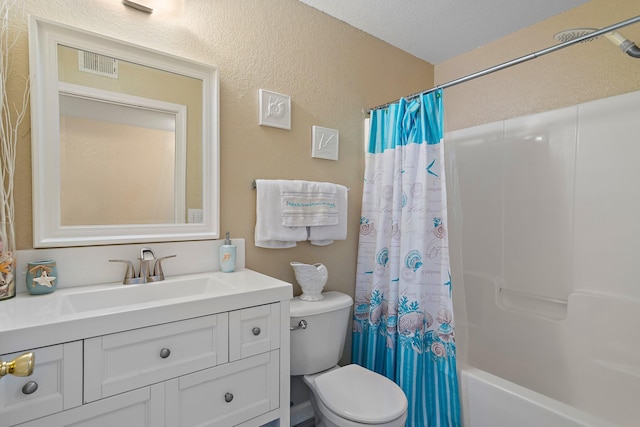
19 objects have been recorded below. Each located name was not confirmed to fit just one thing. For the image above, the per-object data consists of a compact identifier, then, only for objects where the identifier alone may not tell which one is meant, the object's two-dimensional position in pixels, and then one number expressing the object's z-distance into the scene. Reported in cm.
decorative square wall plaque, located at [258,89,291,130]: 162
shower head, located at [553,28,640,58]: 128
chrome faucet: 125
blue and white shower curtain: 158
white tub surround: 152
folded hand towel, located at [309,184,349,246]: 176
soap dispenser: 147
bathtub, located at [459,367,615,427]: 122
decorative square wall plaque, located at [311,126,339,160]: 184
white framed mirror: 114
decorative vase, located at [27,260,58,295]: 107
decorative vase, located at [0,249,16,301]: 101
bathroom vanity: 80
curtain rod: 113
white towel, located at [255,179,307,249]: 159
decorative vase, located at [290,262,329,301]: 162
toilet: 125
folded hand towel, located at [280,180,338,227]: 164
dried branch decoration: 105
